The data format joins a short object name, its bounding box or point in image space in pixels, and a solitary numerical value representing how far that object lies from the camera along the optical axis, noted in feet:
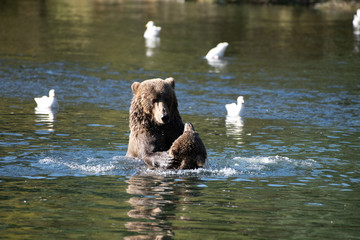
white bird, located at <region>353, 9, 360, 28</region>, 123.03
